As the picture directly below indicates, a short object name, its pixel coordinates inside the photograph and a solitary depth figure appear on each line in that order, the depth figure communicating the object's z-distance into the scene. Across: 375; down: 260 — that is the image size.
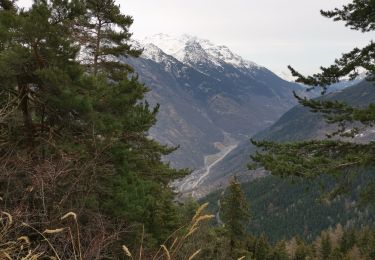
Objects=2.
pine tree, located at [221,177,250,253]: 37.50
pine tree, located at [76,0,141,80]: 22.03
